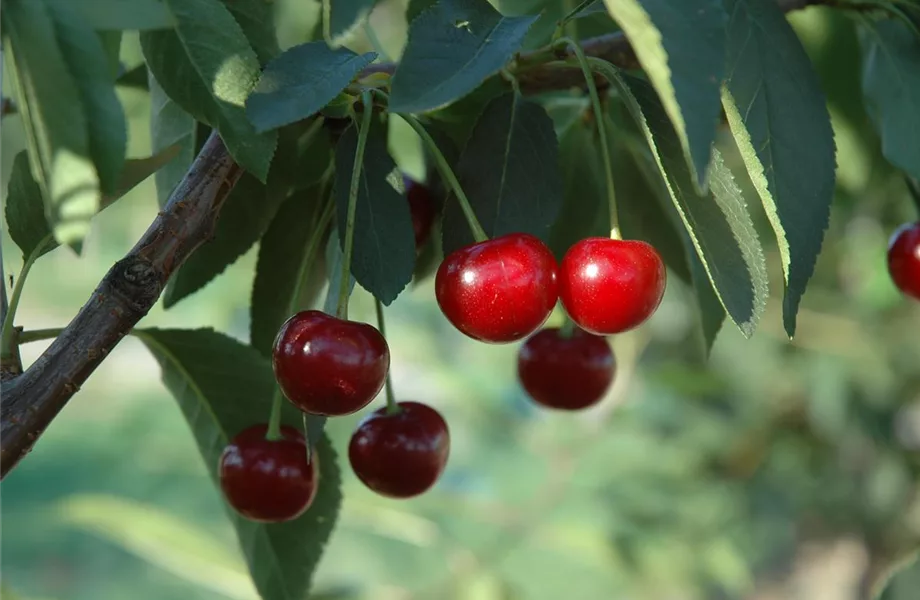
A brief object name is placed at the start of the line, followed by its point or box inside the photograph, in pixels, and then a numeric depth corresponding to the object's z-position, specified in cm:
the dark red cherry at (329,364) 41
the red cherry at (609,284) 41
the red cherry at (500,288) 40
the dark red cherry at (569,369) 50
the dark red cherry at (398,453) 45
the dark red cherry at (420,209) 46
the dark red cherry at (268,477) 44
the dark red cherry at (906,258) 50
